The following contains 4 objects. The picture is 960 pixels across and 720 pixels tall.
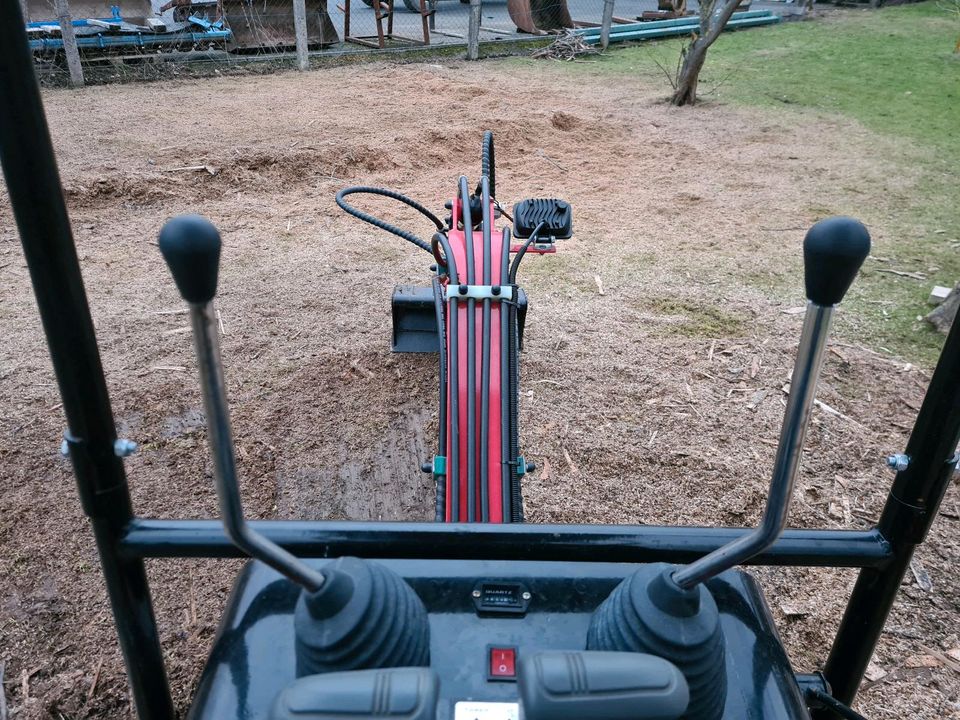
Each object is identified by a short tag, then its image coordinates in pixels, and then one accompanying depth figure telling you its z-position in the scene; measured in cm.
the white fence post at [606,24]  1055
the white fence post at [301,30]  870
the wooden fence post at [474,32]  976
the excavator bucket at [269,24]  951
